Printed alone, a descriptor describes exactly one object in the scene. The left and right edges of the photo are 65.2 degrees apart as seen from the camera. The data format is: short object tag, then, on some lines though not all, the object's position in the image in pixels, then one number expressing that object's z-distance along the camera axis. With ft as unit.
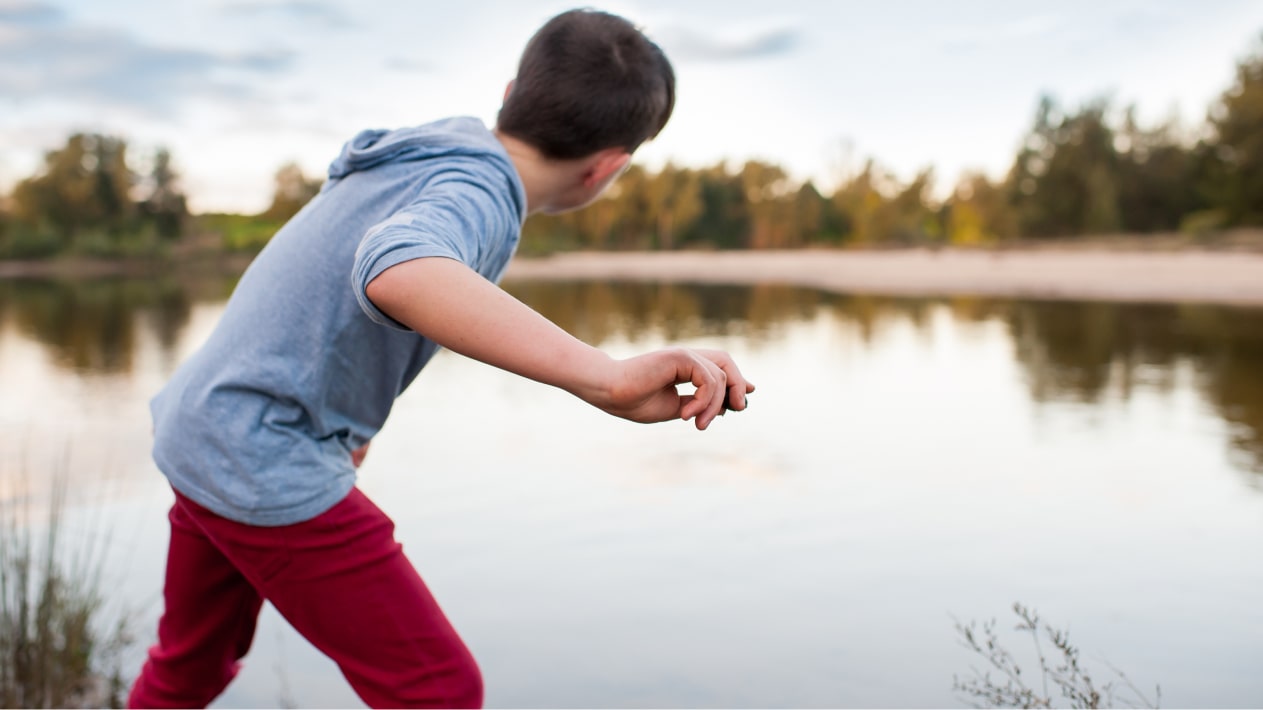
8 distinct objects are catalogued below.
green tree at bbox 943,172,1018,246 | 126.00
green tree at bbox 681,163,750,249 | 176.65
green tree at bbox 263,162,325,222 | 108.42
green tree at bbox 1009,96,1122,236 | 110.11
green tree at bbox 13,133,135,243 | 163.32
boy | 4.23
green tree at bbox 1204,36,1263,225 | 94.02
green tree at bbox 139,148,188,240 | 165.89
